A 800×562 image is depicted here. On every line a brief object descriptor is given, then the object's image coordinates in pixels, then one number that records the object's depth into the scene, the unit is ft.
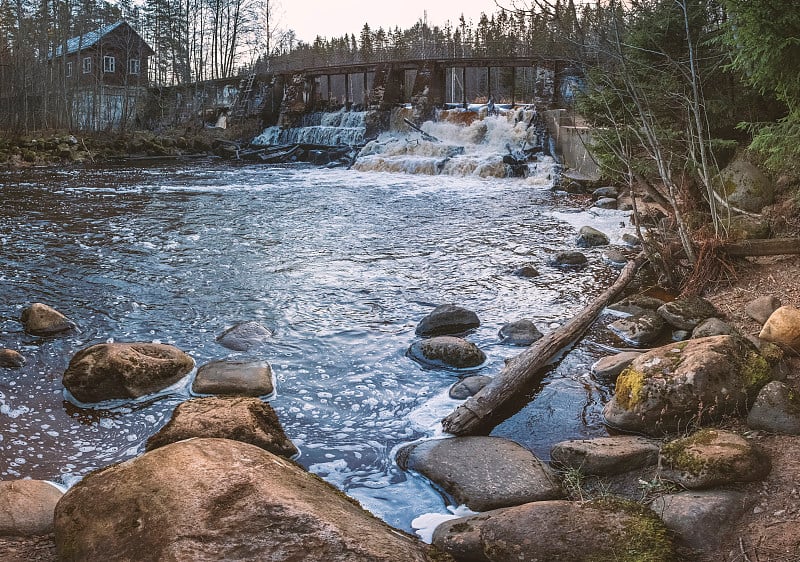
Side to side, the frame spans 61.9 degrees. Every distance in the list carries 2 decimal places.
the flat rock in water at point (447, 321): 24.39
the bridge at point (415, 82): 84.12
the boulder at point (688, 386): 15.47
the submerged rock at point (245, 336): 23.36
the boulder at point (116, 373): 18.88
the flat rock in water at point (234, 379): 19.31
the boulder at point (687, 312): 22.94
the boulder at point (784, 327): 17.98
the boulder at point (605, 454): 14.23
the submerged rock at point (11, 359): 21.17
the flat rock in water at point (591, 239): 38.24
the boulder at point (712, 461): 12.23
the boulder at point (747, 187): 31.99
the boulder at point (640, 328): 22.84
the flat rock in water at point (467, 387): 19.15
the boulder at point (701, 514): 11.06
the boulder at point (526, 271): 32.22
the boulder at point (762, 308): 21.24
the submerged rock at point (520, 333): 23.34
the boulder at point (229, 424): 15.11
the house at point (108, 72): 112.78
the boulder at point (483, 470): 13.69
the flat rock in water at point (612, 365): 19.76
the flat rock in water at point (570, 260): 33.83
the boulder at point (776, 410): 14.12
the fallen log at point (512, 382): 17.06
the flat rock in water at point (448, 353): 21.44
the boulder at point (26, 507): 11.73
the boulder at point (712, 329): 20.72
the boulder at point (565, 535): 10.65
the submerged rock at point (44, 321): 24.17
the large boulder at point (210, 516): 9.52
